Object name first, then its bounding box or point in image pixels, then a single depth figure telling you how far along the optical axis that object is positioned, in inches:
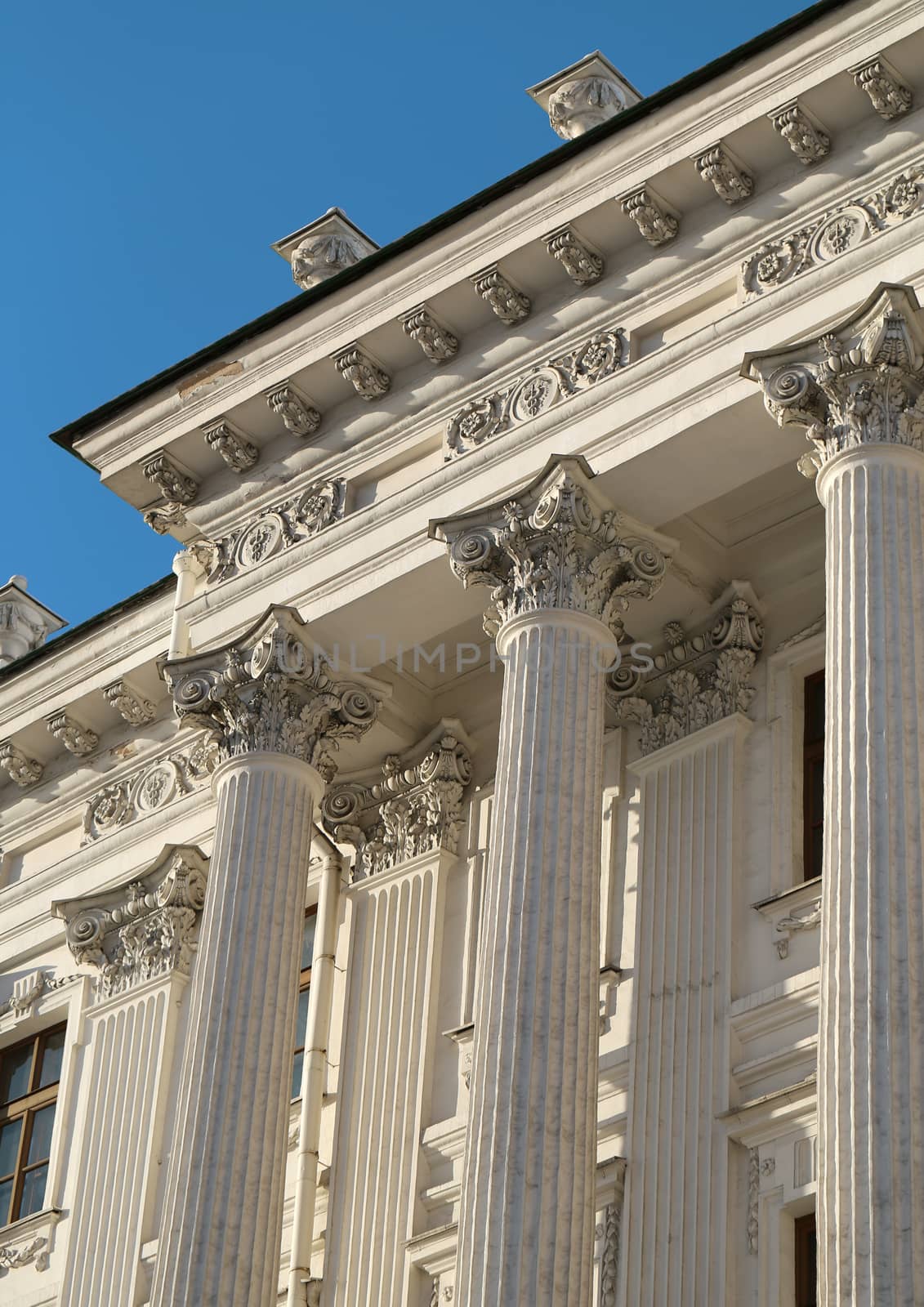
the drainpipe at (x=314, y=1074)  807.7
